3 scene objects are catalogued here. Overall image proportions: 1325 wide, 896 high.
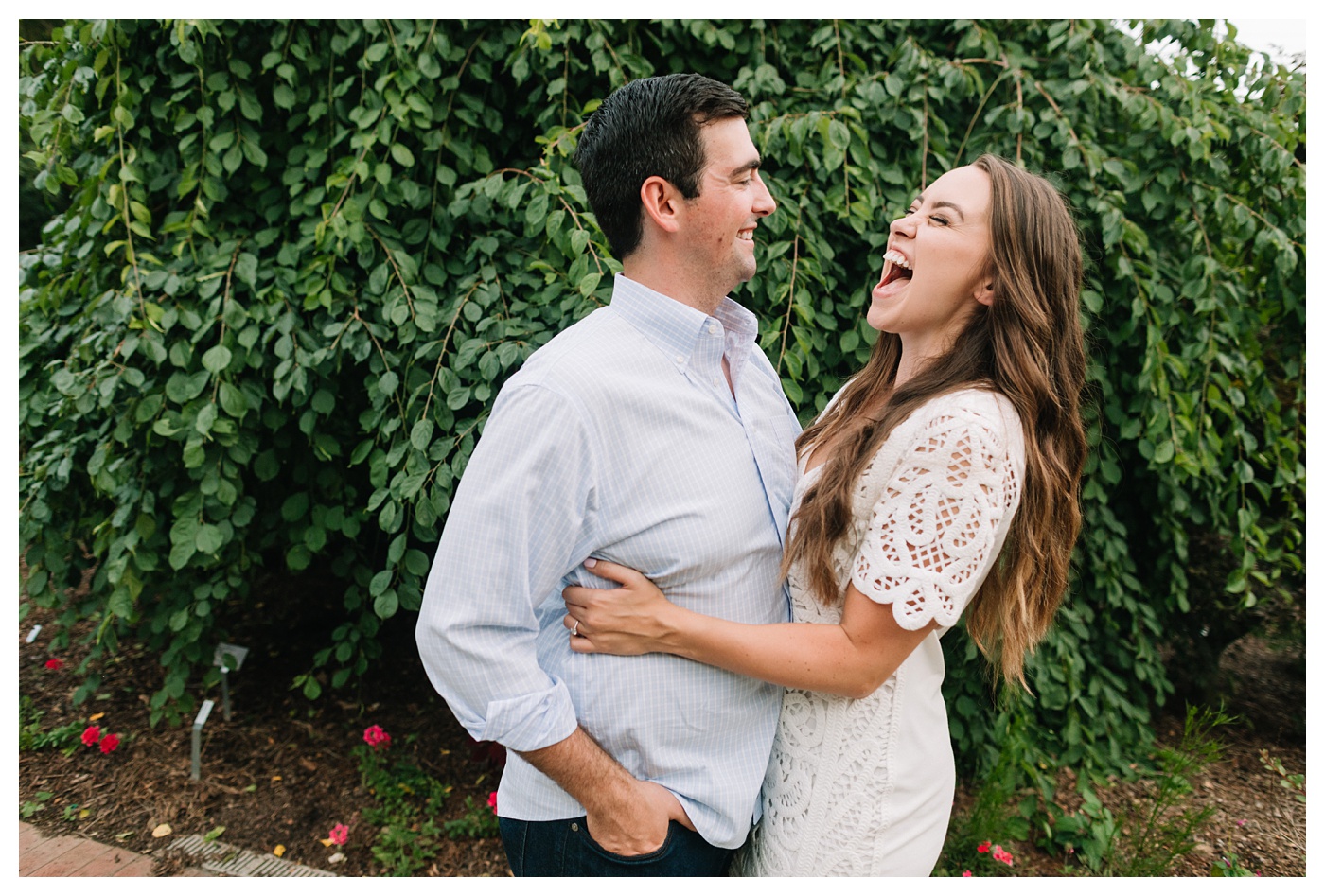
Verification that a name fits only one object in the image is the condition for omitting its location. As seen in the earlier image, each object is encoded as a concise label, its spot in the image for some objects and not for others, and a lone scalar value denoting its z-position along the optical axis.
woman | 1.22
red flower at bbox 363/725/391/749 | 2.79
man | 1.17
